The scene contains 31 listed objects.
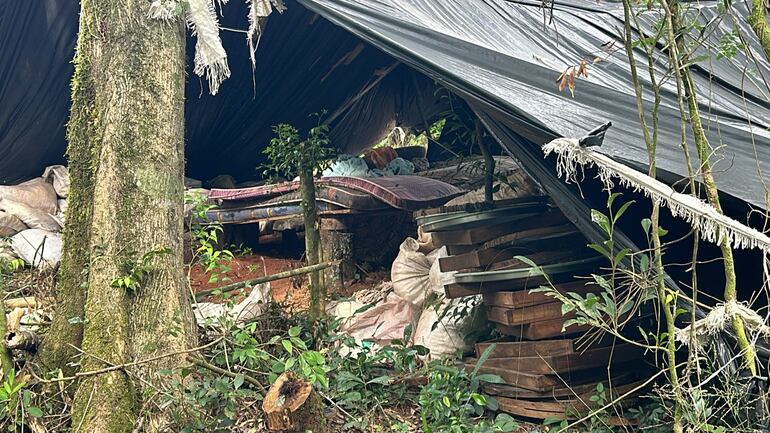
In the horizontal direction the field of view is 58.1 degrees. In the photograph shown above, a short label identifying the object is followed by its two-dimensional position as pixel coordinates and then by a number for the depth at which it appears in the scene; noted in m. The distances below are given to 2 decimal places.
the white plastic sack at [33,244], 4.48
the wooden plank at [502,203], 3.64
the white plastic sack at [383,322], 4.19
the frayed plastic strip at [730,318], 1.88
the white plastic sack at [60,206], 5.64
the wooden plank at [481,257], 3.53
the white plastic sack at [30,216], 5.29
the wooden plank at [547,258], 3.47
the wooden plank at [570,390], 3.29
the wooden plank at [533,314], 3.32
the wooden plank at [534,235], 3.53
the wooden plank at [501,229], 3.57
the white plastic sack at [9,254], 4.33
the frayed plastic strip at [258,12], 3.28
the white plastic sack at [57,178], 6.01
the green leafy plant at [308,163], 4.32
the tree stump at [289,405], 2.37
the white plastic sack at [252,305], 3.96
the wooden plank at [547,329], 3.30
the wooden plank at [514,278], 3.27
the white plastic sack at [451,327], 3.81
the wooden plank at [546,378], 3.26
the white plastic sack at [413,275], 4.30
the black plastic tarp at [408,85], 2.82
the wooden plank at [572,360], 3.24
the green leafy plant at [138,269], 2.73
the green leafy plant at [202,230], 3.20
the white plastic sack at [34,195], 5.49
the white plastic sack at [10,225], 5.17
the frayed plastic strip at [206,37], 2.98
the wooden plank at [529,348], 3.25
